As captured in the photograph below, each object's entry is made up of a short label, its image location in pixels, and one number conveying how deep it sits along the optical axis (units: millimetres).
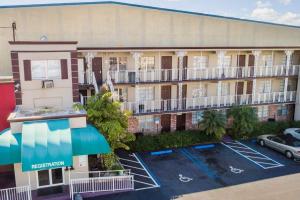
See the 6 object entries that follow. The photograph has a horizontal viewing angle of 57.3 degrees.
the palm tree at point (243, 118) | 24422
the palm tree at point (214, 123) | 23453
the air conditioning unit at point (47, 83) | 18172
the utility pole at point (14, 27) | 21562
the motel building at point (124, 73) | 15766
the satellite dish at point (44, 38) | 22123
